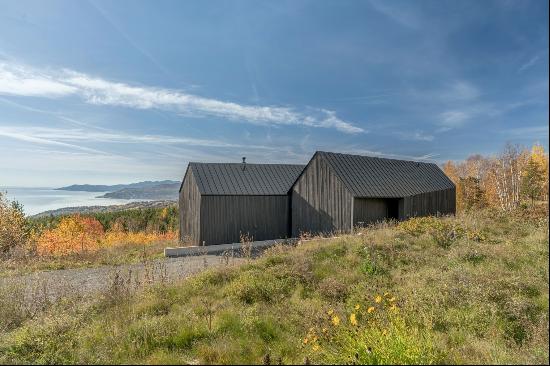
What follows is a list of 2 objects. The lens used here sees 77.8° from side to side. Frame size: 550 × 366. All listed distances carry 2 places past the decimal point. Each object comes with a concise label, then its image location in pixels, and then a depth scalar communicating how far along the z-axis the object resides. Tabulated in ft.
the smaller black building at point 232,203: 66.39
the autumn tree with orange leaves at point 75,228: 144.86
